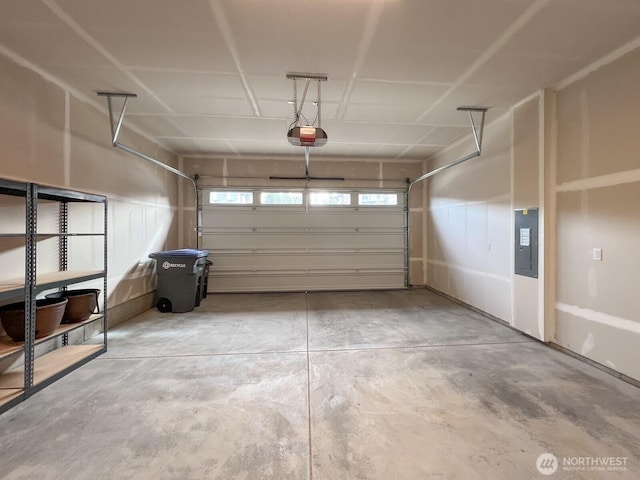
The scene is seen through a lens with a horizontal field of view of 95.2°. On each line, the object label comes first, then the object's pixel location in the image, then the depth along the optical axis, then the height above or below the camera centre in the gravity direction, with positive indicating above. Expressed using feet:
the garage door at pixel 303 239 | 19.70 +0.07
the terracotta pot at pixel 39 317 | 7.23 -2.02
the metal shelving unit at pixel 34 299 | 6.97 -1.55
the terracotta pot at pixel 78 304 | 9.16 -2.08
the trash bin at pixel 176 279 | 14.69 -2.01
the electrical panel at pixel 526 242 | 10.62 -0.06
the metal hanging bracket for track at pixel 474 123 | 11.75 +5.12
